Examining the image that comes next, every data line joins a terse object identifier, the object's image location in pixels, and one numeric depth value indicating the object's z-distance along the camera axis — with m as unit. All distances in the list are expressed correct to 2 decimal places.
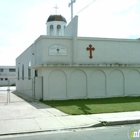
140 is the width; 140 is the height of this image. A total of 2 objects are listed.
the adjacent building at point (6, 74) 72.44
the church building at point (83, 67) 20.73
